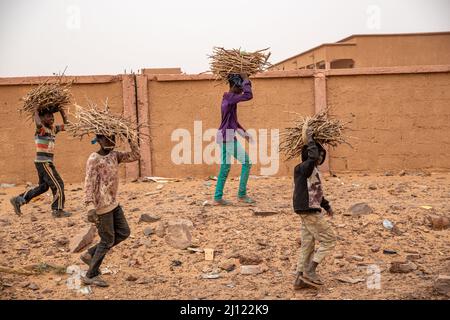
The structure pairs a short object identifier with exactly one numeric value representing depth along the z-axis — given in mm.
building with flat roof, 19695
